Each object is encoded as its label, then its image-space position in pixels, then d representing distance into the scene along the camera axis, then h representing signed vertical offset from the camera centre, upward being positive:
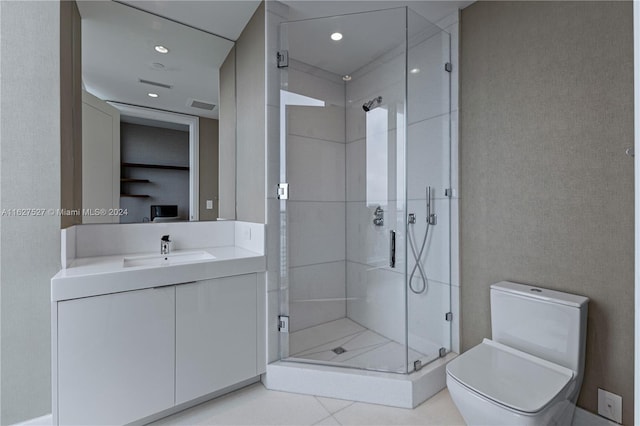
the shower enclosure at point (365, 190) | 2.02 +0.14
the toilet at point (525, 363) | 1.23 -0.76
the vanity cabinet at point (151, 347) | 1.37 -0.71
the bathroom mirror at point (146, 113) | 1.88 +0.66
